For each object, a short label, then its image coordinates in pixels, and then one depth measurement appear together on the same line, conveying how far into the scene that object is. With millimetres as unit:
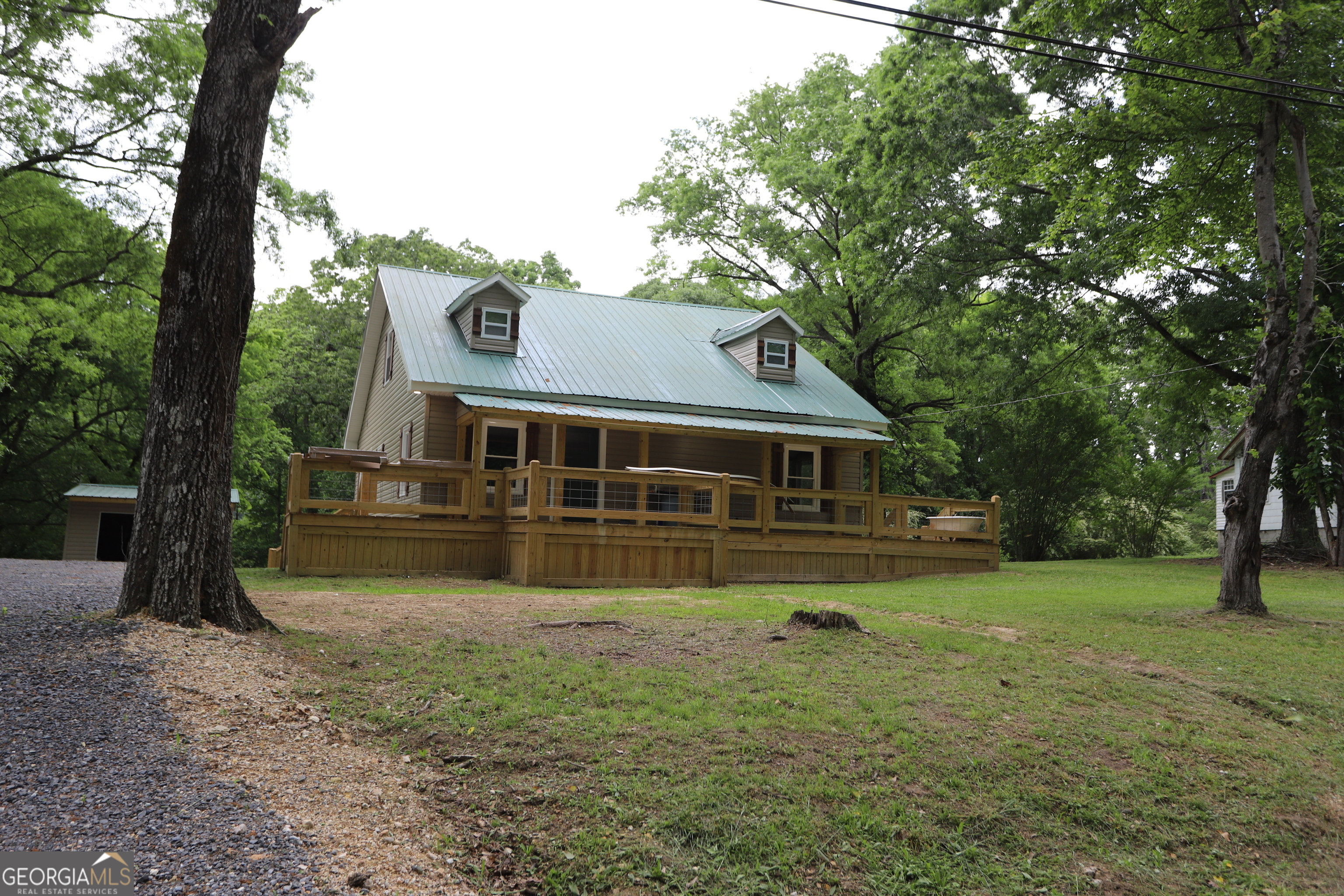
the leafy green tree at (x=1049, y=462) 25000
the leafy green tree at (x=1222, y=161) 11242
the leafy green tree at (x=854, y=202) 19234
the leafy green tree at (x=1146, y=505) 26906
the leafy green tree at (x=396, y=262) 36488
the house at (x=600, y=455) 14500
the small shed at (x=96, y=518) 22953
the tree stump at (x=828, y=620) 8438
